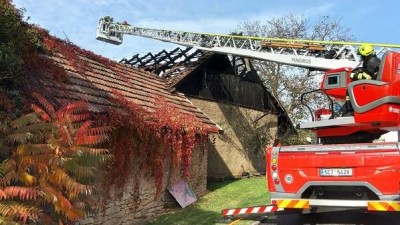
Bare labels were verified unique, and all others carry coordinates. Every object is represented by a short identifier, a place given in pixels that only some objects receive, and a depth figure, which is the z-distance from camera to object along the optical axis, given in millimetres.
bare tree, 30469
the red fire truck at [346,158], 7188
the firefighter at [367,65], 7941
